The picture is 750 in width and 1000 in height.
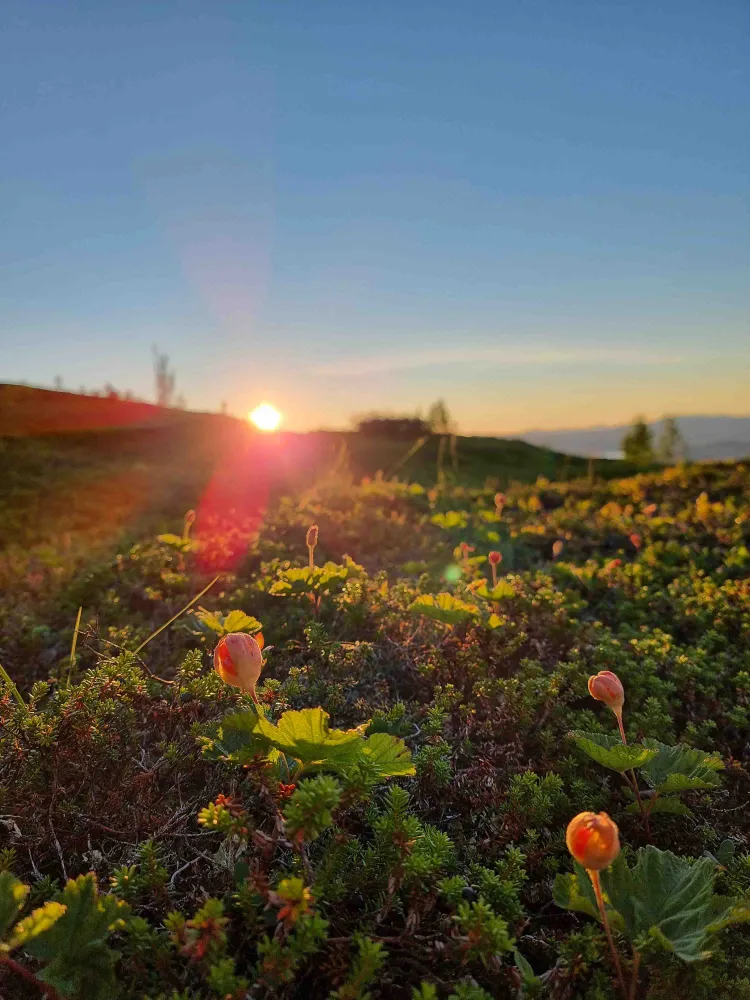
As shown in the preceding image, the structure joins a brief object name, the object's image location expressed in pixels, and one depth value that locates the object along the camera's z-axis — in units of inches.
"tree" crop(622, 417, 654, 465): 1025.3
